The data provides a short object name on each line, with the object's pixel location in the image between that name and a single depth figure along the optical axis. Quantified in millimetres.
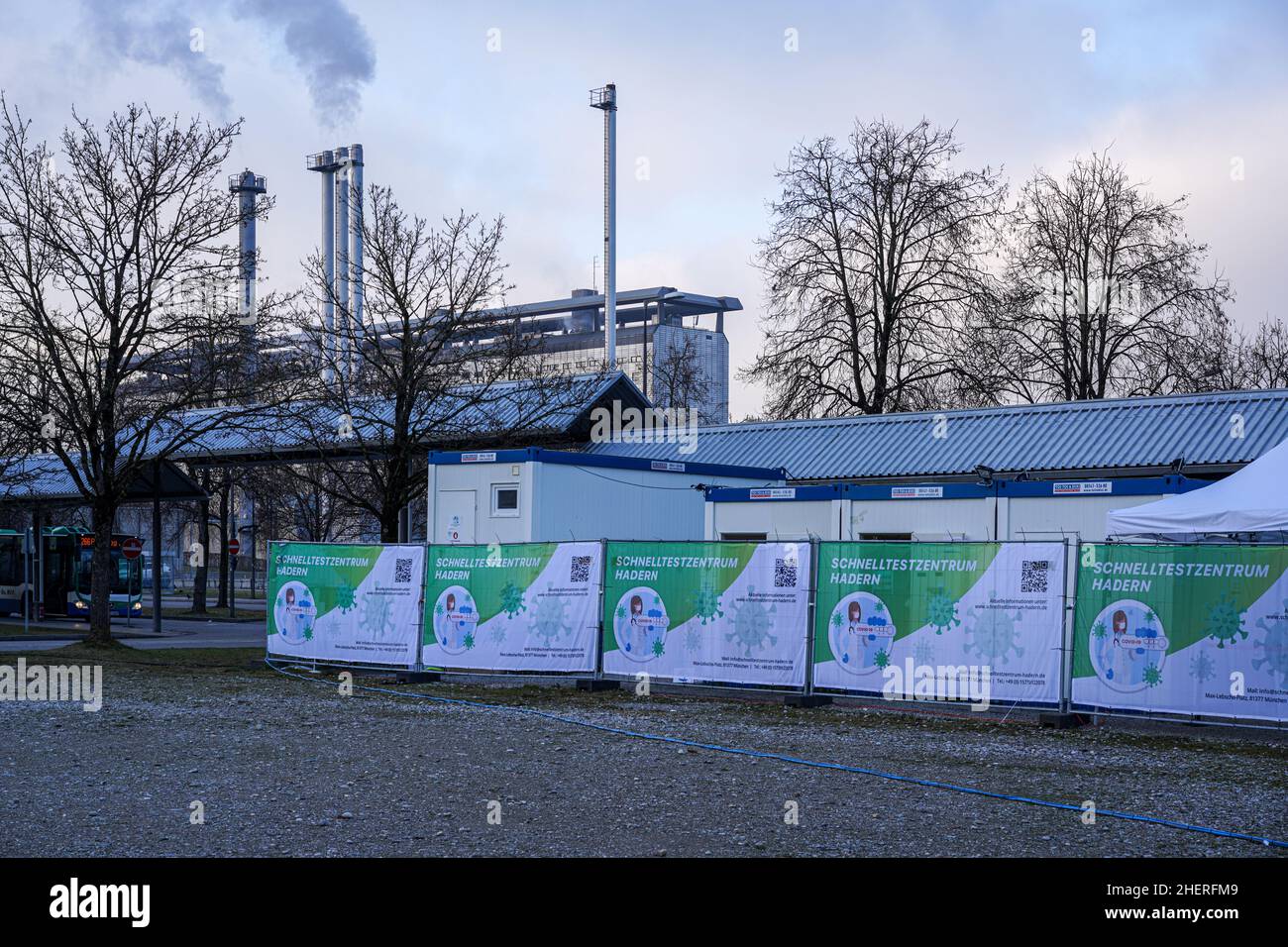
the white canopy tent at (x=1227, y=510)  16812
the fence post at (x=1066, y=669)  15617
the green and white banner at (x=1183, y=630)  14484
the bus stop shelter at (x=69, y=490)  34772
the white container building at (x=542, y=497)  24750
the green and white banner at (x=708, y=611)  17859
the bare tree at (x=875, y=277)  42656
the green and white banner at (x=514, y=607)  19734
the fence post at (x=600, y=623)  19531
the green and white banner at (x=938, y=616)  15914
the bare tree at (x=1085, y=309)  41344
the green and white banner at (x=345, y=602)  21422
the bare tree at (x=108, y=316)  27156
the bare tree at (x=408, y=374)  31594
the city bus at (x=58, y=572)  47844
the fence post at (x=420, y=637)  21172
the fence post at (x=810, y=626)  17609
